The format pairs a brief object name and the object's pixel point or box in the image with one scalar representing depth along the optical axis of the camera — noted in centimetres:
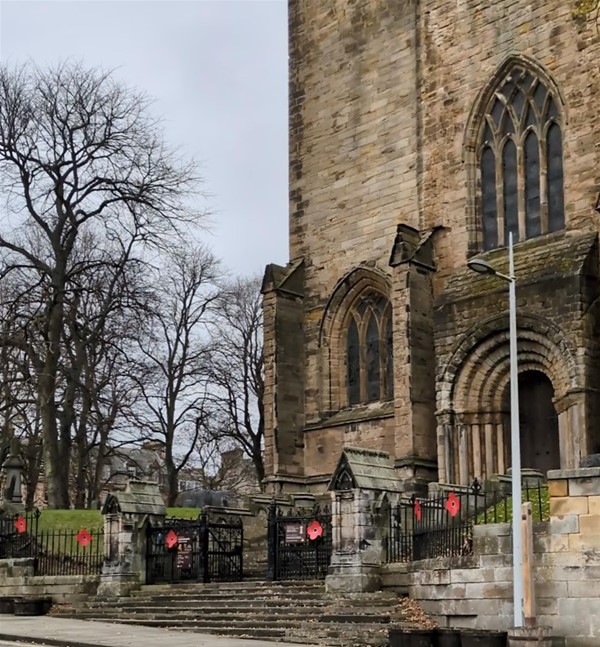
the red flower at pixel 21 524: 2542
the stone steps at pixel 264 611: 1656
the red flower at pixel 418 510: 1847
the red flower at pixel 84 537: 2309
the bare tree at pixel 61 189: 3161
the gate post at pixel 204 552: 2205
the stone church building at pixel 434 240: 2473
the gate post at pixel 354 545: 1808
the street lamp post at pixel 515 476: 1423
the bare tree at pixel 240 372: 4800
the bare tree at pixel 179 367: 4484
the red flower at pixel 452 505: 1808
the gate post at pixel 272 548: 2056
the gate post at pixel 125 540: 2269
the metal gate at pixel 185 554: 2286
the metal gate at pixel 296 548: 2034
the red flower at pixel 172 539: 2270
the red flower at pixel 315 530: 1973
